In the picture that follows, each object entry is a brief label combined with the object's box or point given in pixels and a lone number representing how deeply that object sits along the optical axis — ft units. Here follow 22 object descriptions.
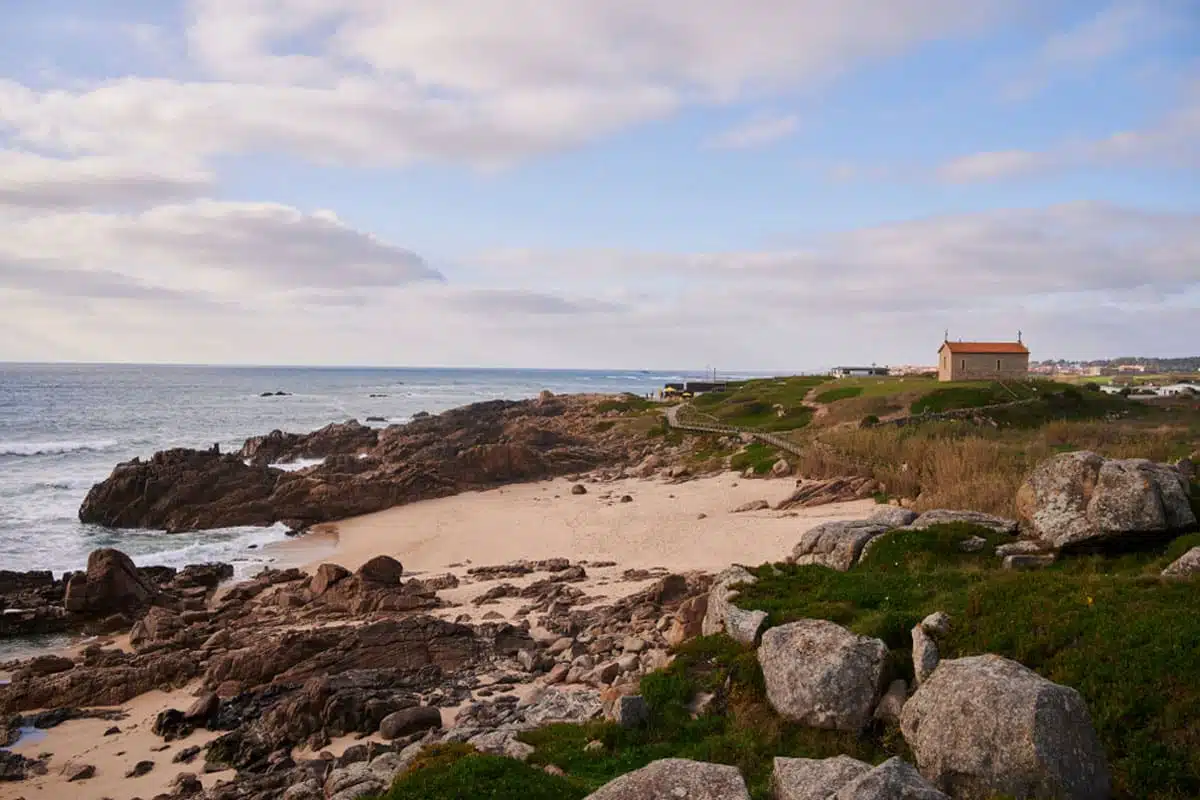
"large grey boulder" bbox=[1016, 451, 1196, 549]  49.24
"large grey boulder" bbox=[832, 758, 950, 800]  24.58
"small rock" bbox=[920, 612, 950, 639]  39.22
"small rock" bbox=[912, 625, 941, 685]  37.11
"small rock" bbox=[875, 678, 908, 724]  36.09
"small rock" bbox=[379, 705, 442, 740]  47.62
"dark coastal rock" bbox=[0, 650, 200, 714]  59.52
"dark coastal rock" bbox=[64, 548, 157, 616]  81.71
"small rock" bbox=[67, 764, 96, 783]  47.65
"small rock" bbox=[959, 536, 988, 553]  55.20
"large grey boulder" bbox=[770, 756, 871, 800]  27.20
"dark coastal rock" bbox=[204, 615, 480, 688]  59.31
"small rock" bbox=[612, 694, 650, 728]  39.27
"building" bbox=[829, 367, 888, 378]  444.14
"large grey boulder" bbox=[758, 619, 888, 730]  36.55
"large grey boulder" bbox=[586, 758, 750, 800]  26.53
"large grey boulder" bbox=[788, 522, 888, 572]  59.36
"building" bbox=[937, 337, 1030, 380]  223.30
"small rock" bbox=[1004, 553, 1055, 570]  50.08
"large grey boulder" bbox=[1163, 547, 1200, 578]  42.47
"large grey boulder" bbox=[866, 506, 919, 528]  64.59
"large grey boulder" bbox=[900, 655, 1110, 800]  28.07
